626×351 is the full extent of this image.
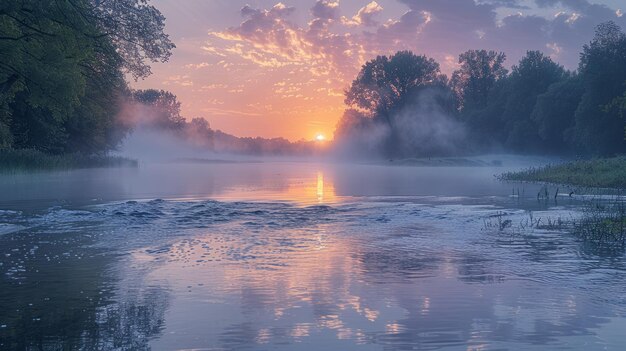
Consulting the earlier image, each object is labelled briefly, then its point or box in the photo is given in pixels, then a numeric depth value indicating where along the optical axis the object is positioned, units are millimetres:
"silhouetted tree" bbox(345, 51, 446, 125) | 142625
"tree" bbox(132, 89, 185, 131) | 186875
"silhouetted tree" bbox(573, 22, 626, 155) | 80250
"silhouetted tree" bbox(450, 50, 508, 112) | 153000
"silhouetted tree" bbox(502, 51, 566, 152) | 117250
